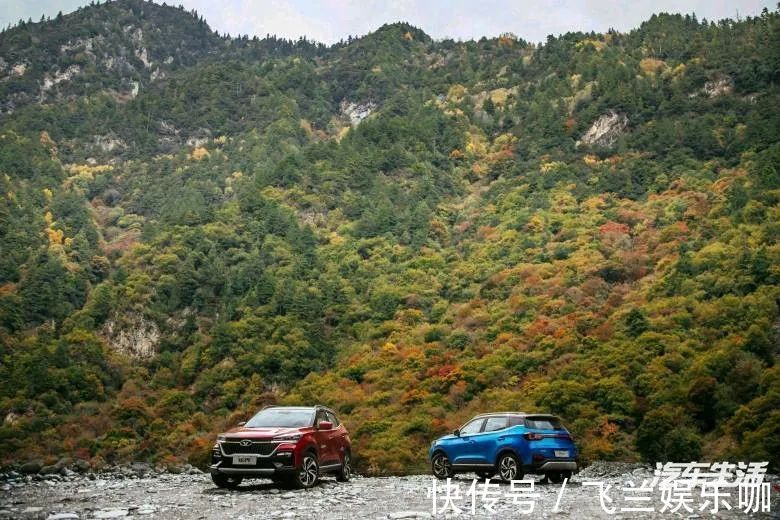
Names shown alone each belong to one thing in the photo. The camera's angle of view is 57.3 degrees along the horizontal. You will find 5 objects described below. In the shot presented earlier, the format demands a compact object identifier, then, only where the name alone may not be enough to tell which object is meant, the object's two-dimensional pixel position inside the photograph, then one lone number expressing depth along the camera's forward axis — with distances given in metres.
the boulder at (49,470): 25.77
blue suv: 17.06
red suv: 14.66
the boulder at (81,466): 31.39
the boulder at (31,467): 26.27
